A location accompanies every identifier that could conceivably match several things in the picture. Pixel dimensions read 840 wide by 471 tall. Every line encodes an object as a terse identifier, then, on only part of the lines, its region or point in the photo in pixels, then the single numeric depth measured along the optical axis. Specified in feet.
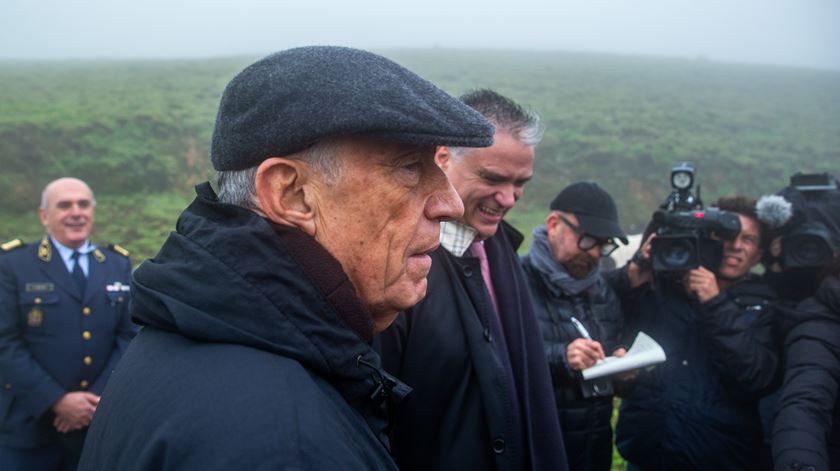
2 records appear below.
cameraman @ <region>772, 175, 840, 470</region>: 8.09
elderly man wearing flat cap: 2.97
